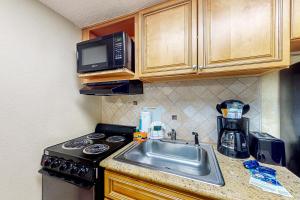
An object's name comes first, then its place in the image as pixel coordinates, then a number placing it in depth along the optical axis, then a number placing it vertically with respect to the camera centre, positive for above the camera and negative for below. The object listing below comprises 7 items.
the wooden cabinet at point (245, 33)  0.76 +0.41
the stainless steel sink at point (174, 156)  0.98 -0.51
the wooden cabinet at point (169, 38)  0.96 +0.47
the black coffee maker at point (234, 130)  0.95 -0.24
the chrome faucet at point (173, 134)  1.32 -0.37
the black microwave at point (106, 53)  1.06 +0.39
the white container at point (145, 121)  1.40 -0.25
